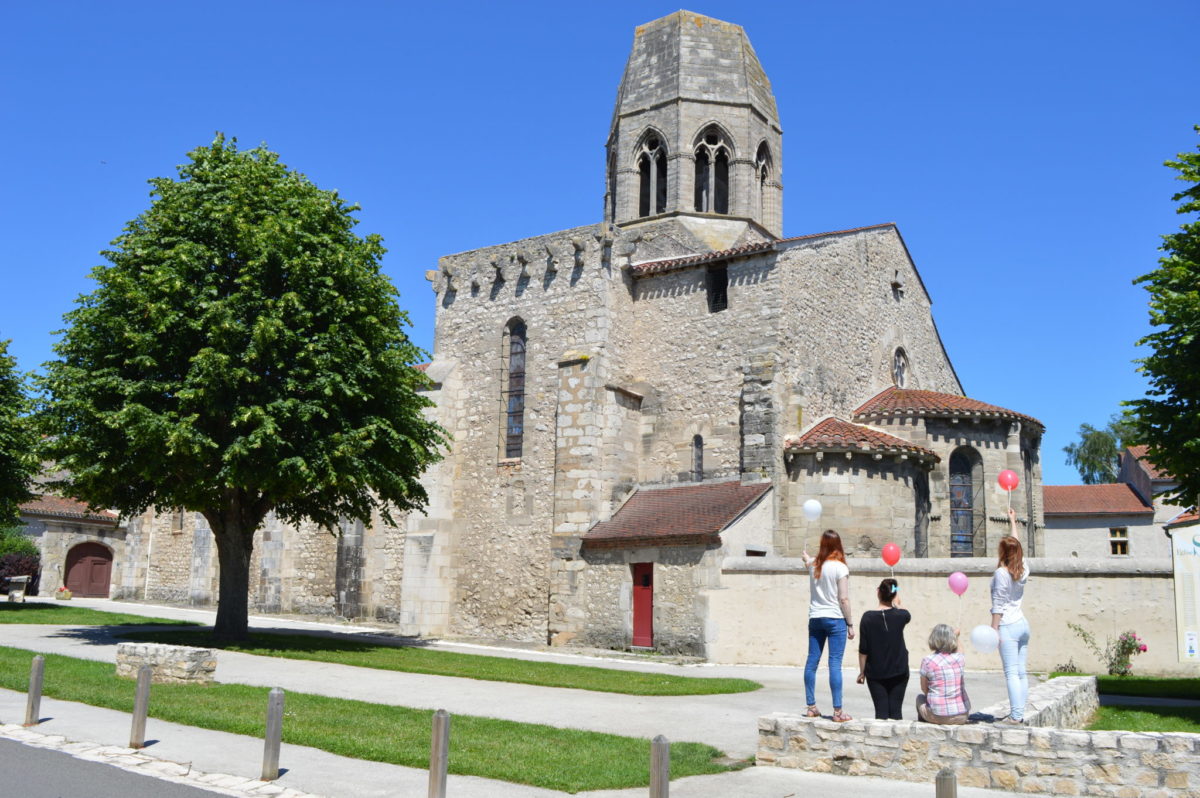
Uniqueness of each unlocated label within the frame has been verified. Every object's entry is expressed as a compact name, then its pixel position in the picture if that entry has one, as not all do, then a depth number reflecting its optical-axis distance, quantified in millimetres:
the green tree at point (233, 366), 18344
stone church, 22891
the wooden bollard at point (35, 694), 10945
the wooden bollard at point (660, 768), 6789
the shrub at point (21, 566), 37781
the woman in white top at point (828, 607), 9781
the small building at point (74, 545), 40750
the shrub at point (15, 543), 38469
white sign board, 12102
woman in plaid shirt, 9180
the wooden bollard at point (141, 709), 9828
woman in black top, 9742
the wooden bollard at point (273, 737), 8656
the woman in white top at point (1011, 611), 9422
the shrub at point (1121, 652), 17875
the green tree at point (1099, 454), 64438
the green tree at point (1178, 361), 13641
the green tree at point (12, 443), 26773
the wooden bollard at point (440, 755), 7750
